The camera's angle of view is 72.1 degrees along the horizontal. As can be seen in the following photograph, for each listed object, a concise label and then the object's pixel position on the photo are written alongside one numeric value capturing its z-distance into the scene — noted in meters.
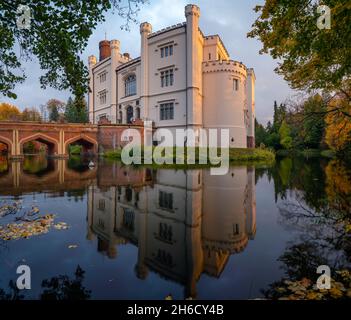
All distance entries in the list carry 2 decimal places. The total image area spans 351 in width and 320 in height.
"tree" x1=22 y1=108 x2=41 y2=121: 76.38
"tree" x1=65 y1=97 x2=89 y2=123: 69.36
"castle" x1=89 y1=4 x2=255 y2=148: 29.72
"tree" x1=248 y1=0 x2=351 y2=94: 5.25
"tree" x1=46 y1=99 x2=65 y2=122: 80.03
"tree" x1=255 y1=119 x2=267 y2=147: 66.14
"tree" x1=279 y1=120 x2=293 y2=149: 55.75
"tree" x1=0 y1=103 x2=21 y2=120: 62.72
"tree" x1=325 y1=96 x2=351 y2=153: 11.07
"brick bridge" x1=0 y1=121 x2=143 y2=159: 27.94
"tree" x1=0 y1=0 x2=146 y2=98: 4.61
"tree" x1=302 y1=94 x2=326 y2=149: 10.40
